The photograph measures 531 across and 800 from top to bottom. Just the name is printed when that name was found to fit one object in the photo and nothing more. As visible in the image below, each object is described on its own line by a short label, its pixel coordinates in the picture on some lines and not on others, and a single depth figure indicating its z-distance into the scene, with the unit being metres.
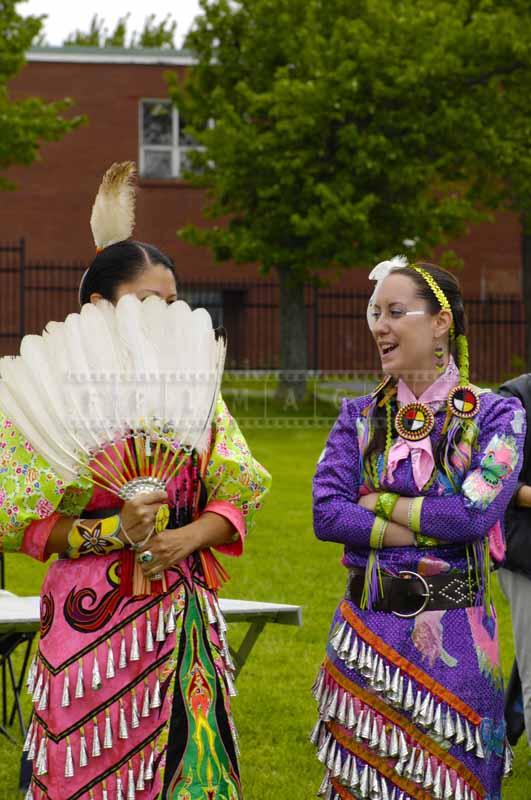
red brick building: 28.39
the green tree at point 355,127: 21.27
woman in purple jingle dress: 3.62
